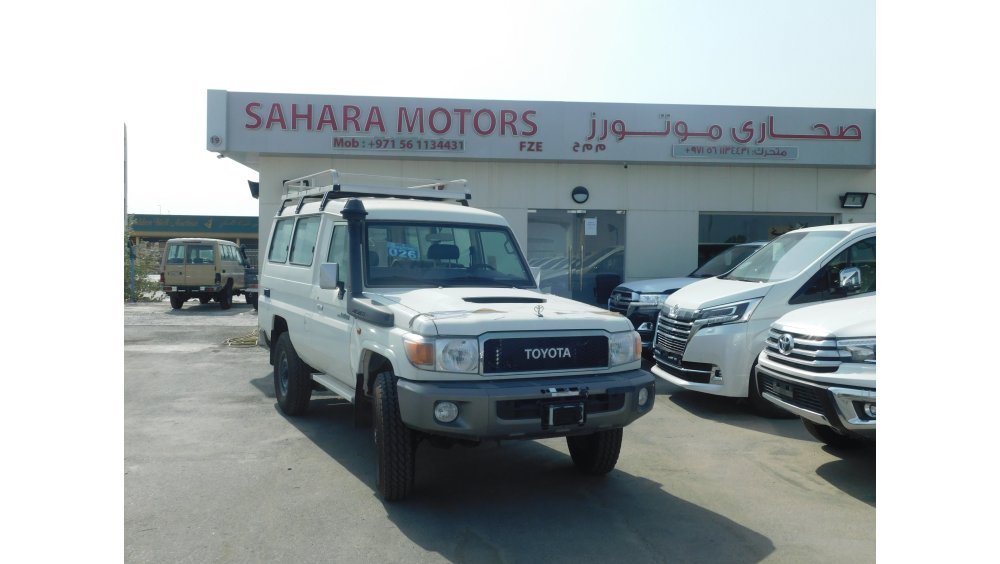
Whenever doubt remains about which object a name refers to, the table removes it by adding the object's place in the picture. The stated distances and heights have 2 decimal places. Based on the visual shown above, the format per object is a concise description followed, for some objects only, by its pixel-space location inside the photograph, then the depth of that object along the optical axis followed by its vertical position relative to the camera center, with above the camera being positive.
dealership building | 14.43 +2.25
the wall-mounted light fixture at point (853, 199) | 15.48 +1.58
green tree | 24.05 +0.10
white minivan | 7.57 -0.33
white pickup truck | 5.18 -0.68
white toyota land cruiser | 4.64 -0.44
